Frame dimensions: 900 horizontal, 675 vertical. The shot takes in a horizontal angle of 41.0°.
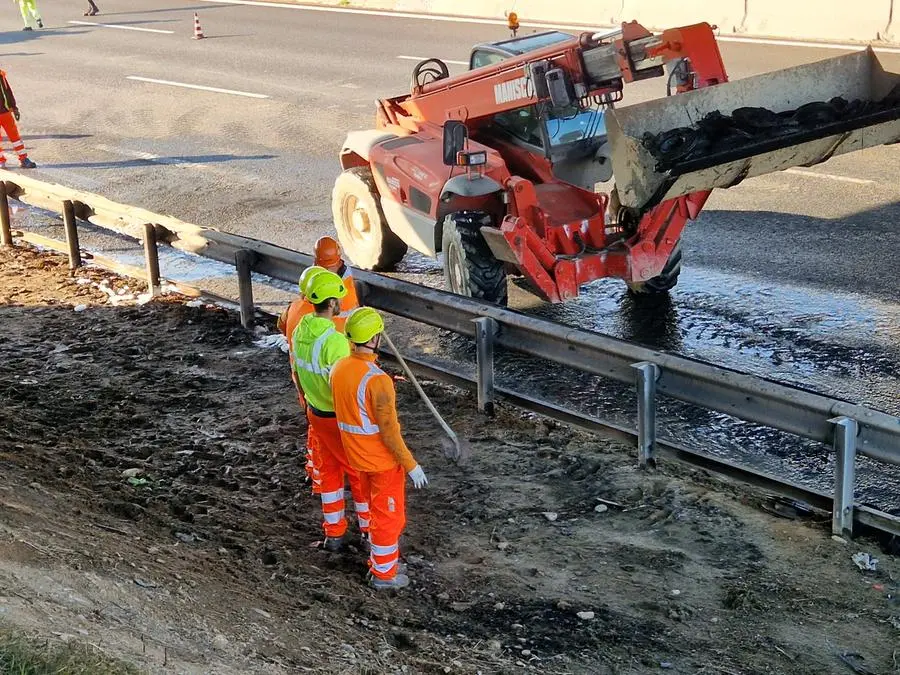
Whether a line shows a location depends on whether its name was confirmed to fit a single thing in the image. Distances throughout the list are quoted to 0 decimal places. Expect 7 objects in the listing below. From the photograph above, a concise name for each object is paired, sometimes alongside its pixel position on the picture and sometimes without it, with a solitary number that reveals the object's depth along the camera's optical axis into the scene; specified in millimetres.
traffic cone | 26453
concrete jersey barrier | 20047
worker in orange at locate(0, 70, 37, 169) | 16844
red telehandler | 8695
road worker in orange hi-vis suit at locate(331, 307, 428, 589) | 6012
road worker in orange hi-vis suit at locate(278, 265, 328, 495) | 6742
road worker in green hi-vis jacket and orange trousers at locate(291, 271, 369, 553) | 6449
